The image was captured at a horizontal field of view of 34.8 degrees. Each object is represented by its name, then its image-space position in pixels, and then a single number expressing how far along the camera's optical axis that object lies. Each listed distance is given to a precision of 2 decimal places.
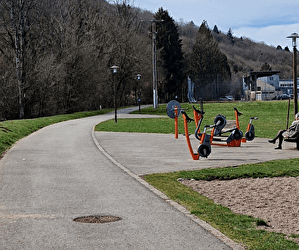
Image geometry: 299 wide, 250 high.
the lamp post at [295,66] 22.44
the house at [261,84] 67.41
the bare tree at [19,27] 39.56
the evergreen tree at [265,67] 138.00
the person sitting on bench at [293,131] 15.21
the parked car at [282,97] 72.26
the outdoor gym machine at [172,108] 18.20
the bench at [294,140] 15.38
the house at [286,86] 91.30
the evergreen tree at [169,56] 81.88
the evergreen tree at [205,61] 90.31
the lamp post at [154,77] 52.22
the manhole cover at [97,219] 6.84
